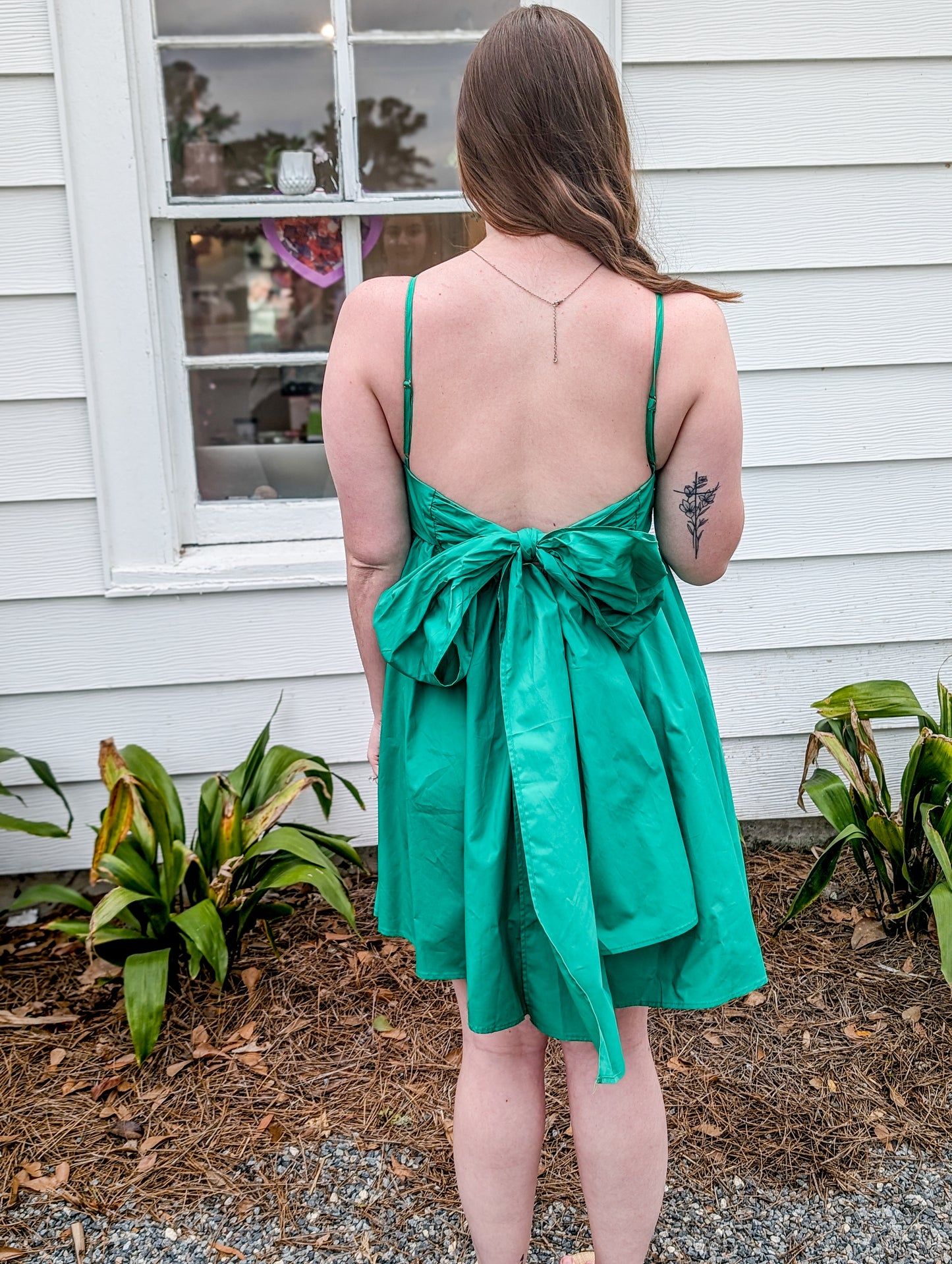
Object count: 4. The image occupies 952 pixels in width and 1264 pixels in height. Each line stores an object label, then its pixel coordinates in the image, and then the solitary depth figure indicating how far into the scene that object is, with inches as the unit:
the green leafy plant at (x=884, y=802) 94.7
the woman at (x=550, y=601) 49.5
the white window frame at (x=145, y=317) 92.0
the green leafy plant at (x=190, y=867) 89.7
